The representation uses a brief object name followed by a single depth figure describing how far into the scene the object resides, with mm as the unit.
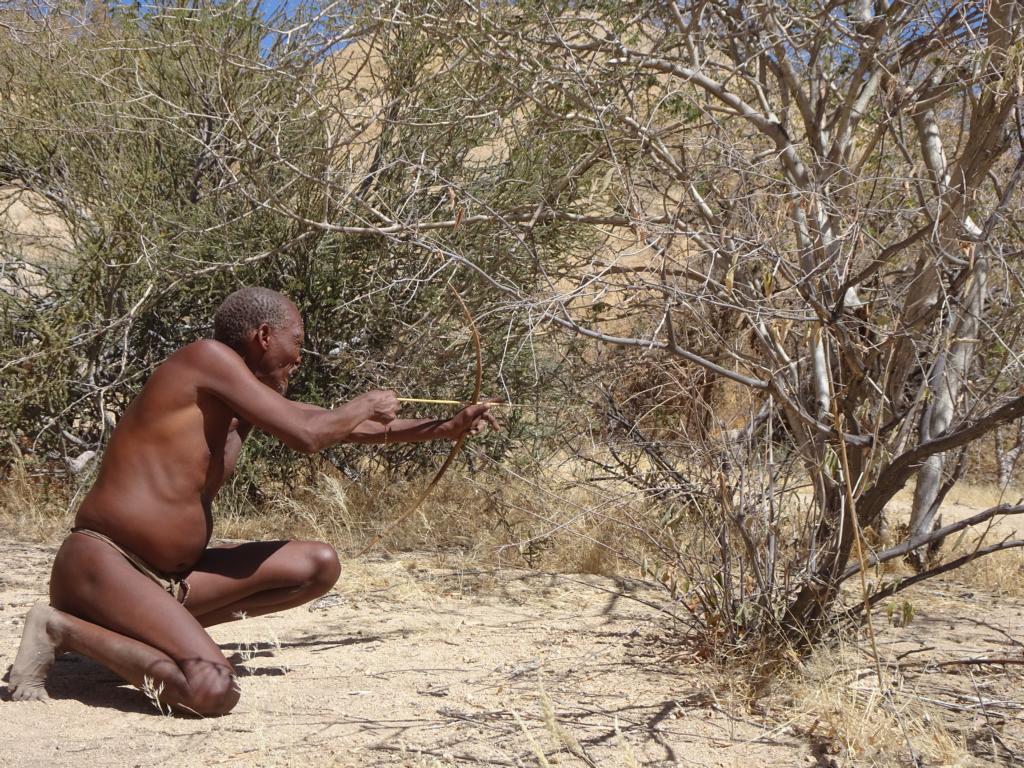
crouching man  3211
